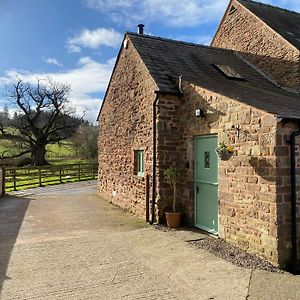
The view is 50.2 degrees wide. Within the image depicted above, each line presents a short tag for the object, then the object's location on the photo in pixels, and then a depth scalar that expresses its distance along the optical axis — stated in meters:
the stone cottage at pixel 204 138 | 5.84
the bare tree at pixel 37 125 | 40.66
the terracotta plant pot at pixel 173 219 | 8.56
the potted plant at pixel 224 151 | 6.85
